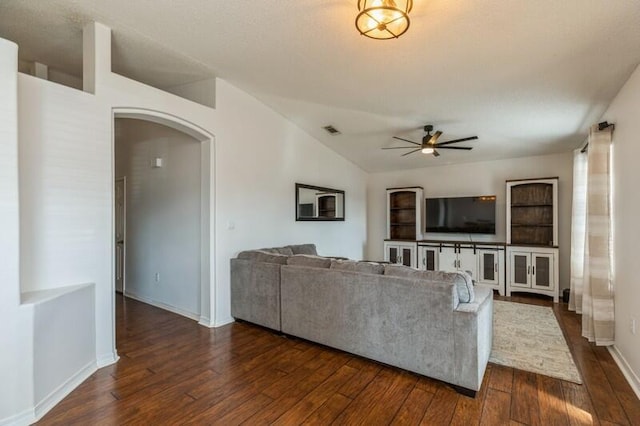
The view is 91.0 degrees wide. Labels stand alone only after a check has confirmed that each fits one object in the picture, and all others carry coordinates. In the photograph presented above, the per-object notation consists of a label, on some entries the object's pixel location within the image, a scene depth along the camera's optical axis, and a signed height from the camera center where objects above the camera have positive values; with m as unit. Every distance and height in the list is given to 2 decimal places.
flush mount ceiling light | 1.82 +1.17
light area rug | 2.79 -1.40
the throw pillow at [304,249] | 4.77 -0.61
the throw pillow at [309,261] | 3.24 -0.54
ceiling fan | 4.26 +0.93
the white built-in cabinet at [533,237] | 5.05 -0.45
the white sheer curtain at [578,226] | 4.31 -0.22
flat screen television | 5.77 -0.08
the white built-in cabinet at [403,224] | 6.38 -0.30
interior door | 5.23 -0.31
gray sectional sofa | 2.41 -0.92
